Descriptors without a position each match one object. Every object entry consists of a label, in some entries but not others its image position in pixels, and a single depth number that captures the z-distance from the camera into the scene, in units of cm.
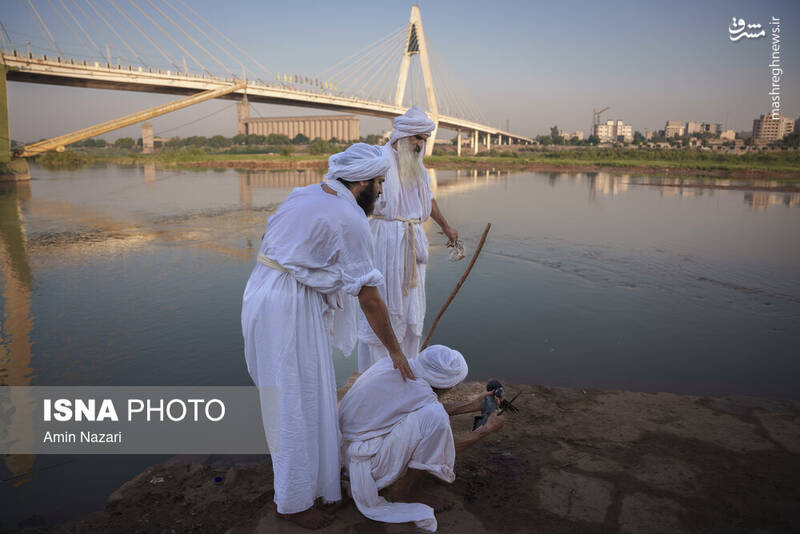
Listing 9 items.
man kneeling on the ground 220
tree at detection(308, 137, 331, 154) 5897
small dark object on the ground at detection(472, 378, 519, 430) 237
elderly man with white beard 340
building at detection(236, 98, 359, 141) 11194
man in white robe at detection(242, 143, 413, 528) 209
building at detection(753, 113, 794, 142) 9131
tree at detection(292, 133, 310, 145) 10494
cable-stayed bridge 2584
